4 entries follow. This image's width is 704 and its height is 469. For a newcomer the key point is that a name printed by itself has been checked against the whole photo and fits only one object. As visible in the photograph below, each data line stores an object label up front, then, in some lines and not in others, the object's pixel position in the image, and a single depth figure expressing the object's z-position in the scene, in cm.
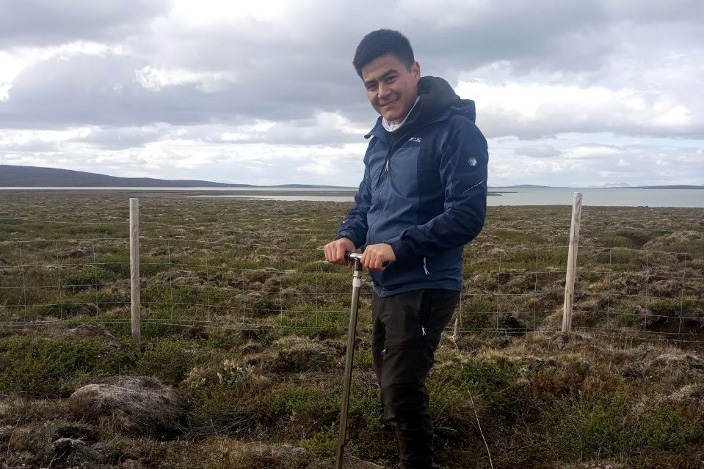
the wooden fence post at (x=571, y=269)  794
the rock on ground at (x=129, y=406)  465
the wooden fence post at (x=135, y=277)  759
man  273
